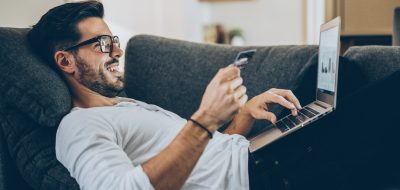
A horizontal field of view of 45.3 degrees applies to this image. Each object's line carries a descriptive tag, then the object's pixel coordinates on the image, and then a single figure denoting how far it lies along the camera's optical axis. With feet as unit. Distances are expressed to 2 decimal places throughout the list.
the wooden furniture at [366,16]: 9.36
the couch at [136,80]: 3.24
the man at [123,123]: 2.48
